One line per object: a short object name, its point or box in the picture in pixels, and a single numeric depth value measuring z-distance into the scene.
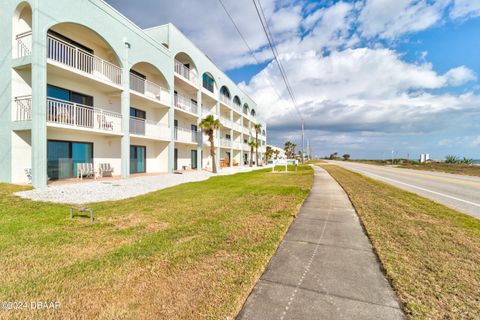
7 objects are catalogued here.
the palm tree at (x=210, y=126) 22.14
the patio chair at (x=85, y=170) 13.23
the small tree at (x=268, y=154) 64.22
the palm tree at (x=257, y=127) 44.10
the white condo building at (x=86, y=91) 10.46
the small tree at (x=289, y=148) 71.12
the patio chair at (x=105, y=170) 14.70
